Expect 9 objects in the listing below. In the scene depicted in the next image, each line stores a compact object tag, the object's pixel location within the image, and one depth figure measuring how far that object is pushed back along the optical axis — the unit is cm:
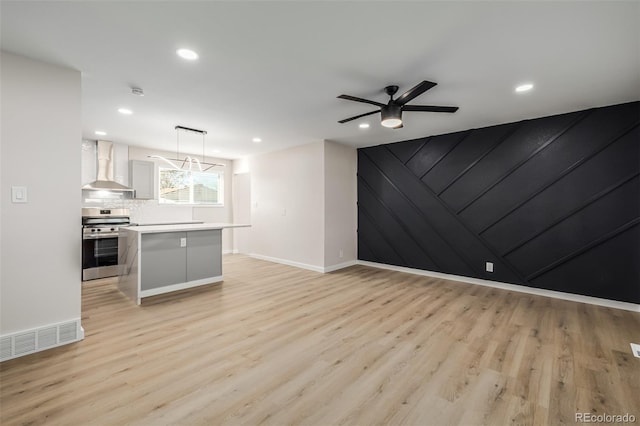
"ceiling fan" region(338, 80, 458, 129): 278
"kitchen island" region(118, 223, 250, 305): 360
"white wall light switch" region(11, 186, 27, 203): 228
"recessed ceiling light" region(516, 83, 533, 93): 289
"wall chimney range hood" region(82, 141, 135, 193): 521
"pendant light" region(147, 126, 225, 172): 439
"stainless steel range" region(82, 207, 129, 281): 468
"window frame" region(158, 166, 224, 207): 631
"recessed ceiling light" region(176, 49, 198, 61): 226
